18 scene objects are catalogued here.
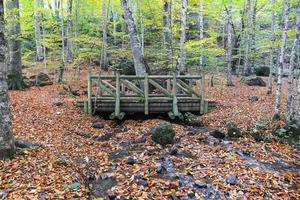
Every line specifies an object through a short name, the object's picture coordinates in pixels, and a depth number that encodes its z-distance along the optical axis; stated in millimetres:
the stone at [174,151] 6592
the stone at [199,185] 5170
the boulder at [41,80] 14201
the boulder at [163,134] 7157
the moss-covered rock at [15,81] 12068
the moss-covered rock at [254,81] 17290
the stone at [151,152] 6604
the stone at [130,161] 6126
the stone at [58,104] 10200
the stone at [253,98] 12358
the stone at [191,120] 8750
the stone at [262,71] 22226
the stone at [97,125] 8614
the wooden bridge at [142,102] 9017
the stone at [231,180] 5281
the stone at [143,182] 5215
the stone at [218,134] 7665
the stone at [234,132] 7696
